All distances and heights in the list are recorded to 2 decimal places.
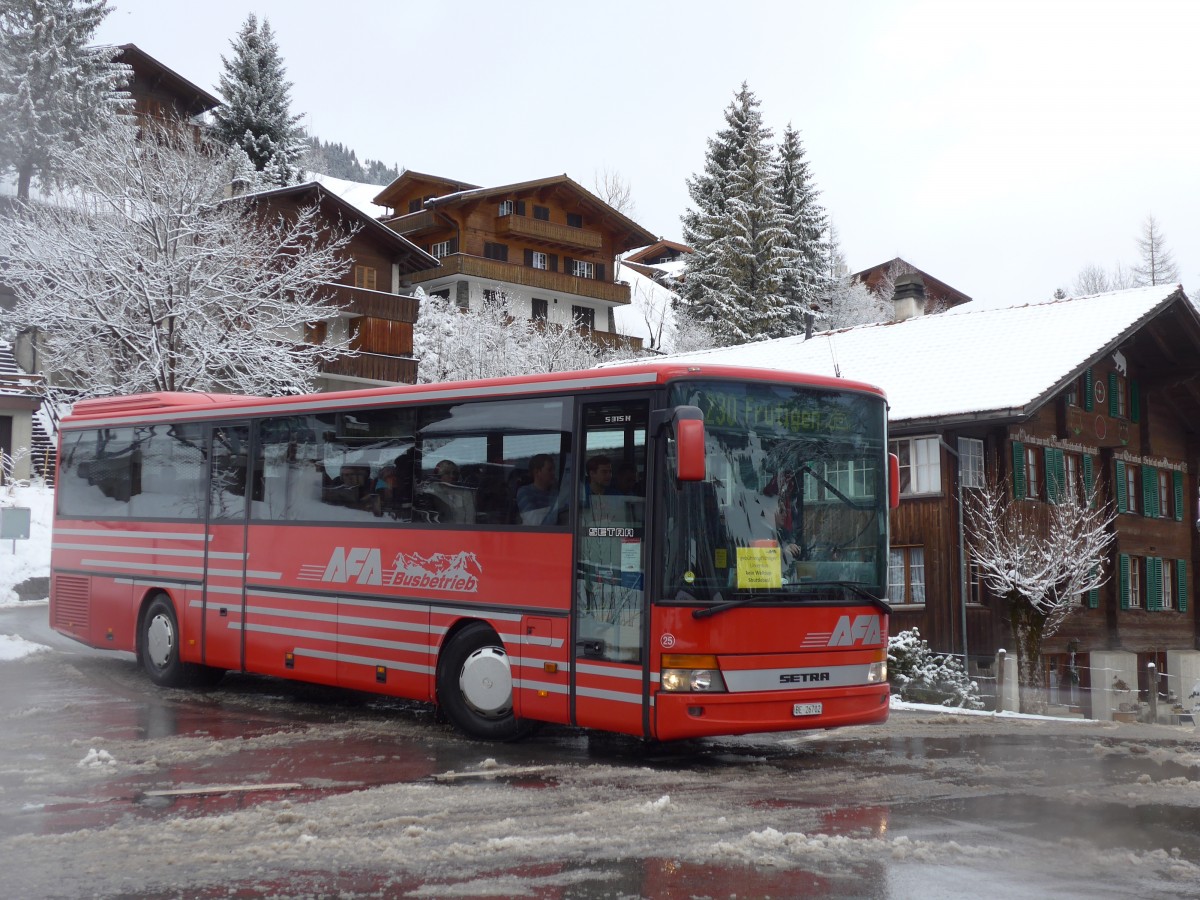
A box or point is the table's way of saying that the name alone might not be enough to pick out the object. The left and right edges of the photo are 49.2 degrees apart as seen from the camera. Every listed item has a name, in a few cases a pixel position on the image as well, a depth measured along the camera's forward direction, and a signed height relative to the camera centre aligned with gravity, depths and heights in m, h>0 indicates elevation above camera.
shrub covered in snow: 20.09 -1.93
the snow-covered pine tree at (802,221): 56.16 +14.95
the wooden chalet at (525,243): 66.25 +16.58
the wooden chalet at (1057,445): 27.25 +2.63
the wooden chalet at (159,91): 63.28 +22.76
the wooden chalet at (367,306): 47.47 +9.28
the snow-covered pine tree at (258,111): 61.91 +21.04
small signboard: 27.80 +0.61
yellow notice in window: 9.70 -0.08
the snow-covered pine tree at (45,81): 54.78 +19.76
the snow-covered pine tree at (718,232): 54.94 +14.24
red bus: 9.60 +0.06
